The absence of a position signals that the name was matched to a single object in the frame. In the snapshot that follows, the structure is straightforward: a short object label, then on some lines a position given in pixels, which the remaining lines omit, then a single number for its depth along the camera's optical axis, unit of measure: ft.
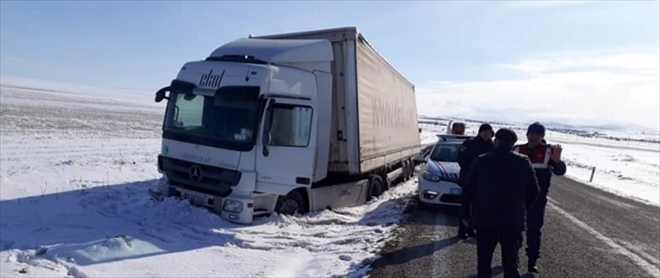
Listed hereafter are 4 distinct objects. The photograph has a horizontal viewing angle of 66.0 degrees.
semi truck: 28.19
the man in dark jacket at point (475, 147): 27.84
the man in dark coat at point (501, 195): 16.43
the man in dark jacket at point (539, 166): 21.62
